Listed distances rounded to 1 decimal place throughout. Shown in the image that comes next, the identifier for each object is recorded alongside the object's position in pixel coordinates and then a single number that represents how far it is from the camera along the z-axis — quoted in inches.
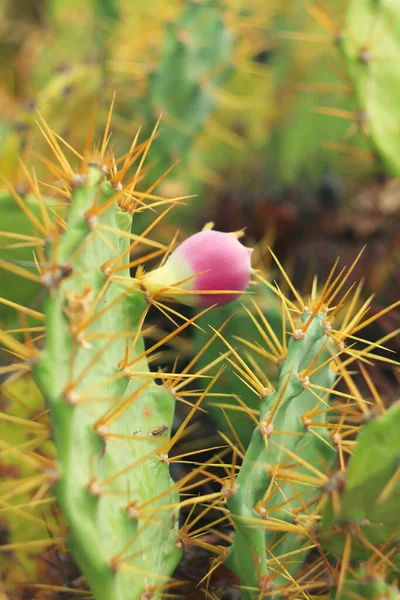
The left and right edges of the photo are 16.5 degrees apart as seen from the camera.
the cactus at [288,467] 21.8
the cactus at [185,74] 31.4
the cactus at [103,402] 20.2
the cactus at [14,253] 26.2
